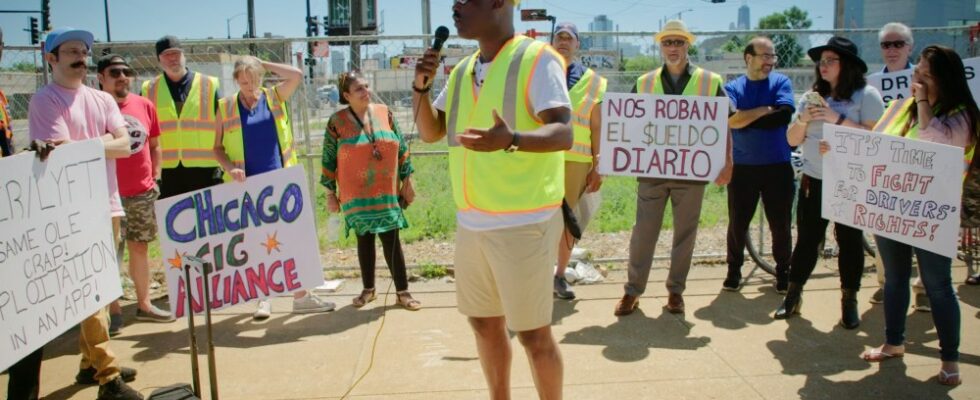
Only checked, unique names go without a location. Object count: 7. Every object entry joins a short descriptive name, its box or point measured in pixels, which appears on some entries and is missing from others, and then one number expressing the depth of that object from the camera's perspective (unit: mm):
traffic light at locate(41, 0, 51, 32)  29656
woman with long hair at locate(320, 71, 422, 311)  5578
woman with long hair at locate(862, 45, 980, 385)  3852
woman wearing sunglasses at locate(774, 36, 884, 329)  4898
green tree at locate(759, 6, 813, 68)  76438
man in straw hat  5305
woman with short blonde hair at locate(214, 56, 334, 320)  5297
